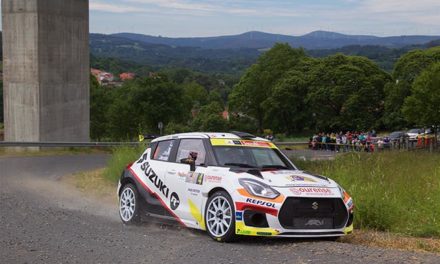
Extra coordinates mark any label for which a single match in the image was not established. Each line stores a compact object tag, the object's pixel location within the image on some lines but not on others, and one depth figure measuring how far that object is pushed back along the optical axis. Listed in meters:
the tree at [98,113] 89.81
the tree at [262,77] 92.69
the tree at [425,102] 54.79
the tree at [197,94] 160.43
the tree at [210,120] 102.12
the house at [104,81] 186.00
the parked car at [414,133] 52.73
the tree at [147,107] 88.06
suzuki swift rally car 8.87
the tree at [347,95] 78.88
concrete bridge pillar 31.39
